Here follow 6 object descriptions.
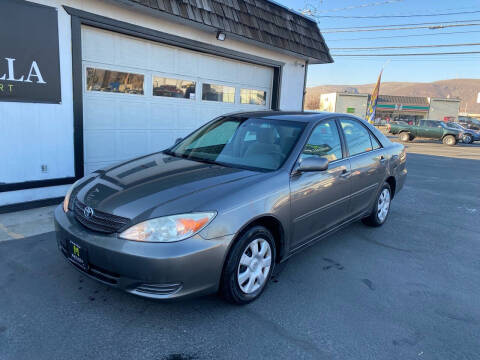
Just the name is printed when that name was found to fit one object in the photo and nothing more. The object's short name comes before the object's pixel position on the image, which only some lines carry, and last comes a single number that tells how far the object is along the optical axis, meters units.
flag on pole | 14.88
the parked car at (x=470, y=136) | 25.33
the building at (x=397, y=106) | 51.47
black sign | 4.48
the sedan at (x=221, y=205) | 2.35
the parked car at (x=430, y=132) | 23.64
